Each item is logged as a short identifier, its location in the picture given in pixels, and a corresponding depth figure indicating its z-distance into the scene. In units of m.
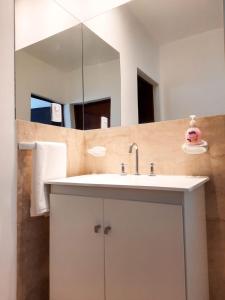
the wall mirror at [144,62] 1.47
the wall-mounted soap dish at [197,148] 1.32
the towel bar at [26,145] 1.35
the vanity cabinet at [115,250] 1.03
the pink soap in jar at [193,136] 1.32
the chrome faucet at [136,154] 1.61
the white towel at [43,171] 1.32
